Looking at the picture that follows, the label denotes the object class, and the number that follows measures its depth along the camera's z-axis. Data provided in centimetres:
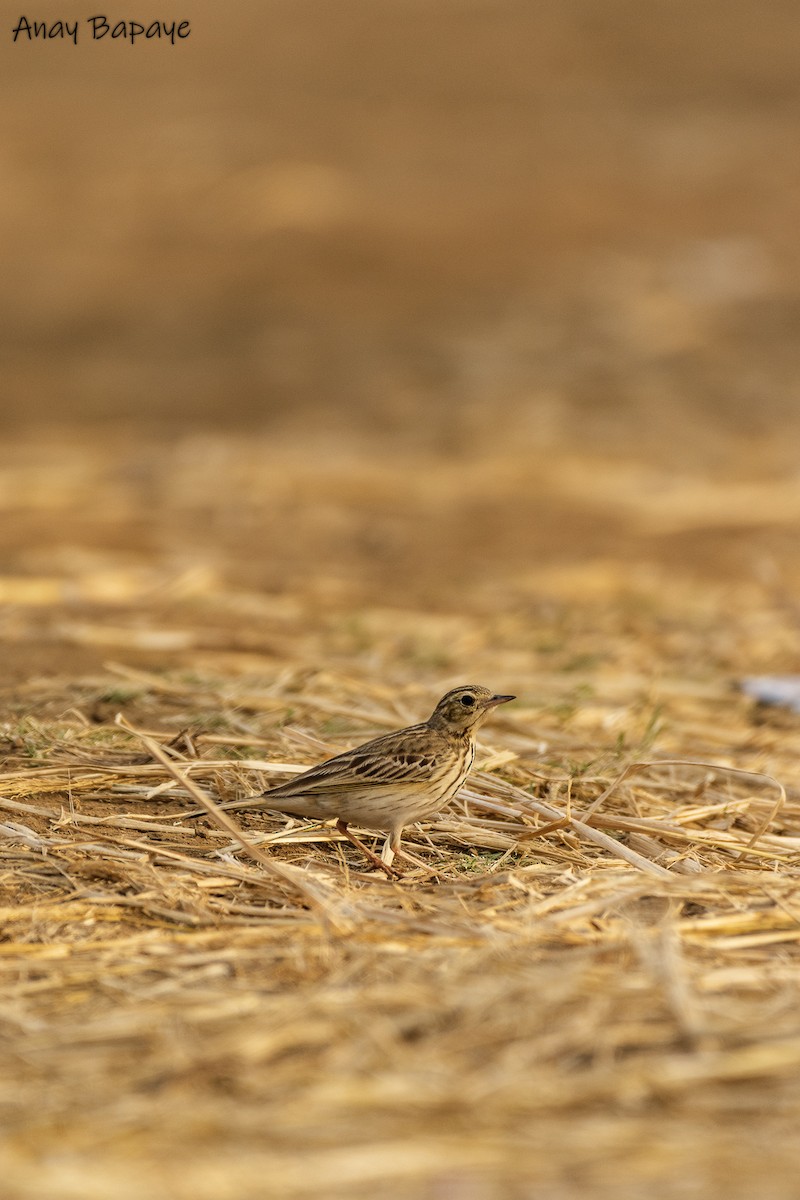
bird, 987
